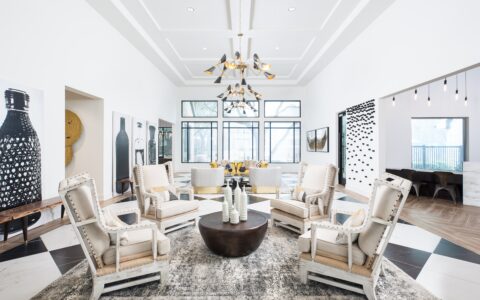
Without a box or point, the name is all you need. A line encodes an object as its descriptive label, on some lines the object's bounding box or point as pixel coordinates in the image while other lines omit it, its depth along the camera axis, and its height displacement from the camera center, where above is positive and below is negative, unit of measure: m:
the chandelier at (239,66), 4.86 +1.79
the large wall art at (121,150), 6.12 -0.04
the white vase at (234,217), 2.81 -0.81
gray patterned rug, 2.10 -1.27
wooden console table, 2.97 -0.84
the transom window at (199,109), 12.11 +2.01
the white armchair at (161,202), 3.47 -0.82
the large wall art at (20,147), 3.27 +0.02
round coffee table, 2.62 -0.97
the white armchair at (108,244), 1.93 -0.87
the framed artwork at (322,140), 9.01 +0.36
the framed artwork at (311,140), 10.31 +0.38
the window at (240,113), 12.09 +1.81
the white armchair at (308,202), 3.43 -0.82
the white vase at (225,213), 2.87 -0.77
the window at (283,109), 12.08 +2.02
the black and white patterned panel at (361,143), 5.92 +0.15
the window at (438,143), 8.12 +0.22
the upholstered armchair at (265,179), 6.55 -0.83
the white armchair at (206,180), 6.57 -0.86
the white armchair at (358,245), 1.93 -0.87
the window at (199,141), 12.17 +0.39
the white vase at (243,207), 2.90 -0.71
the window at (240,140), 12.20 +0.45
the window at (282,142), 12.16 +0.35
